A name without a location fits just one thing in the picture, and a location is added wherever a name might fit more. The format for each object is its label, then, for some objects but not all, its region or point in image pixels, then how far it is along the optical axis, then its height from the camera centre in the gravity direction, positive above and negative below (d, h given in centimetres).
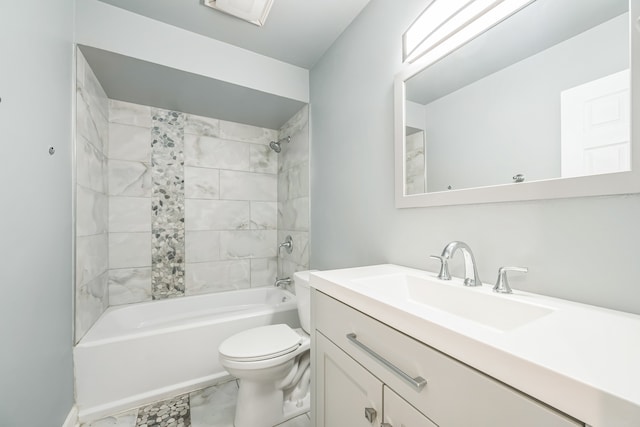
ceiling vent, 149 +126
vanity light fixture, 91 +77
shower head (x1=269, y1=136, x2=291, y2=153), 259 +74
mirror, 67 +35
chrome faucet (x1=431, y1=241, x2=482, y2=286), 91 -17
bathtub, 144 -86
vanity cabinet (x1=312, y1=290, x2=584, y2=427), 43 -39
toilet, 127 -85
